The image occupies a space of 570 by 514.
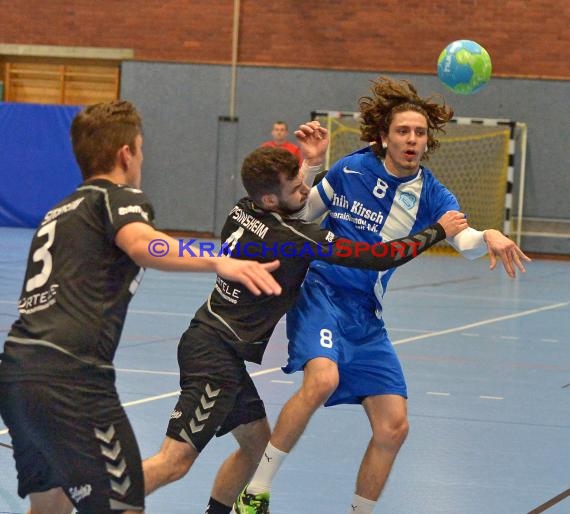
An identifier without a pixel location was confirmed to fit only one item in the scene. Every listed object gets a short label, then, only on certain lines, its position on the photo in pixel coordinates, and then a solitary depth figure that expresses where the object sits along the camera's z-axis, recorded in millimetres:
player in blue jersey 8198
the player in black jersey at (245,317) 7705
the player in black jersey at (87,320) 5830
